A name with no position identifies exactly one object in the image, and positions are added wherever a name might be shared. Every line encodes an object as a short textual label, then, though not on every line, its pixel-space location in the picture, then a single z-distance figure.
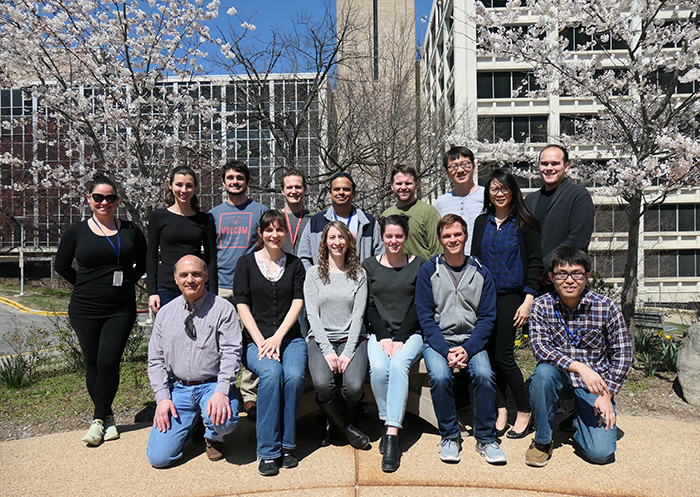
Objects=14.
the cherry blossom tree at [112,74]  7.43
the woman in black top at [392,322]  3.38
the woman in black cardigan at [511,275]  3.68
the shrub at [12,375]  5.55
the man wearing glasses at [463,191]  4.14
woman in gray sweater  3.44
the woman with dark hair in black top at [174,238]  3.94
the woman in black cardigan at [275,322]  3.30
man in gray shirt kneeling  3.29
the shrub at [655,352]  5.35
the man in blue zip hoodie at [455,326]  3.36
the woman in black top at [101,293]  3.78
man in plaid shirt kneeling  3.23
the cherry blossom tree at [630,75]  5.79
